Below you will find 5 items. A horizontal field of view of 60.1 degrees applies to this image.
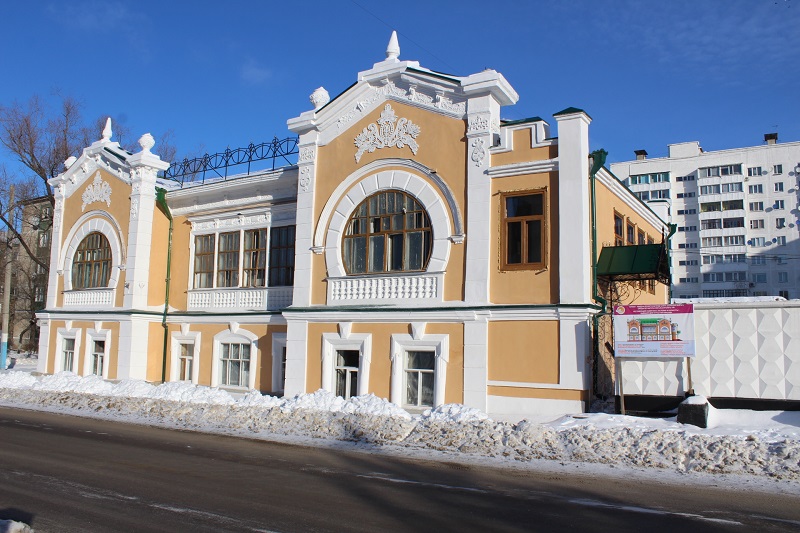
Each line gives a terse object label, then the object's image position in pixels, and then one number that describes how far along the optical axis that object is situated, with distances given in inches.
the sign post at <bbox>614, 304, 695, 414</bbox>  502.0
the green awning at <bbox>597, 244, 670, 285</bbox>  601.3
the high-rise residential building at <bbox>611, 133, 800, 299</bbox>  2775.6
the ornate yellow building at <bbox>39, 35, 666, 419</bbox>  571.5
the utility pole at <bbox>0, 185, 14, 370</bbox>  1204.7
